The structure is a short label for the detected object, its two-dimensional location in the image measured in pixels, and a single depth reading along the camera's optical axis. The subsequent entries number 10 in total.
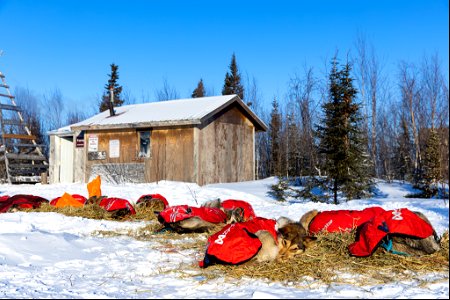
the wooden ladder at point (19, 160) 19.75
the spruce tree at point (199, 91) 39.58
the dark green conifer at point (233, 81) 37.06
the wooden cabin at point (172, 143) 16.12
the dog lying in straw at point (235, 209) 7.05
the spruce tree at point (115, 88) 38.56
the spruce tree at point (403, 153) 17.45
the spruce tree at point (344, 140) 12.93
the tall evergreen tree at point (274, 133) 29.52
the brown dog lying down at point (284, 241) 4.29
